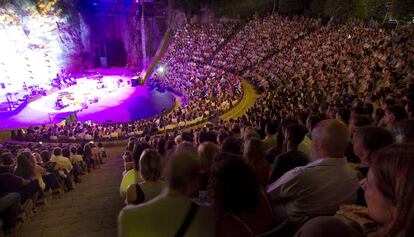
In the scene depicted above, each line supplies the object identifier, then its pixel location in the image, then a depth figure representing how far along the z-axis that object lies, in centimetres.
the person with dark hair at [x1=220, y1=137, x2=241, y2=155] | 471
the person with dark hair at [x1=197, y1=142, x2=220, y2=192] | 383
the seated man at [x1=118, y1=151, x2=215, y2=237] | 245
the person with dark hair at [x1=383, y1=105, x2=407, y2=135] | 585
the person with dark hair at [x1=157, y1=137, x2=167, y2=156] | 698
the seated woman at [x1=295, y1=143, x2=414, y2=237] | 161
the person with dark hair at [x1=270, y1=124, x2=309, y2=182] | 424
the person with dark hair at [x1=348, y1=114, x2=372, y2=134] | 543
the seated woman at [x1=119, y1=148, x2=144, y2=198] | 496
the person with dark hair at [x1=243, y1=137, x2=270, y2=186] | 417
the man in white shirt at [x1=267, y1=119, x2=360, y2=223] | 325
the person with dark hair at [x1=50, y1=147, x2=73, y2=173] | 938
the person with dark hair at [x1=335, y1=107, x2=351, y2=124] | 720
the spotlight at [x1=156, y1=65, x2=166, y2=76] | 3812
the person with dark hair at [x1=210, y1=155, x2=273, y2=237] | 250
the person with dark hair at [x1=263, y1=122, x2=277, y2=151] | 698
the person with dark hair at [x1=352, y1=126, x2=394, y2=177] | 332
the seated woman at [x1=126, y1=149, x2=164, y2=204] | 370
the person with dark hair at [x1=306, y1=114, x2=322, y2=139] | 605
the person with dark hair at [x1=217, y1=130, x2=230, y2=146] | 711
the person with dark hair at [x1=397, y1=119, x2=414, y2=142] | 400
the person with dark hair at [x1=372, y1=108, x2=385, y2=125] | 710
